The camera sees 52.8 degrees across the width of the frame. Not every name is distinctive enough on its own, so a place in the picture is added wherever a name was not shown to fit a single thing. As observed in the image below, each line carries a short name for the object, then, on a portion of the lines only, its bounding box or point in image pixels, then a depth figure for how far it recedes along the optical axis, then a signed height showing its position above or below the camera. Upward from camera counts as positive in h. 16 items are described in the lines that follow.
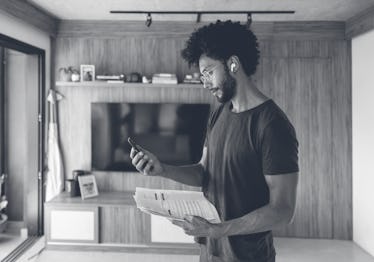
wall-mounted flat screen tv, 4.00 +0.00
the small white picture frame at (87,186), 3.85 -0.59
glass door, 3.93 -0.16
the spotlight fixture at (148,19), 3.52 +1.04
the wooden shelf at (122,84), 3.88 +0.47
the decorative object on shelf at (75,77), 3.99 +0.55
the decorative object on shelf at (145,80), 3.92 +0.51
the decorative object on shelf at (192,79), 3.91 +0.52
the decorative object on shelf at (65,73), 3.99 +0.60
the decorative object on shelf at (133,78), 3.92 +0.54
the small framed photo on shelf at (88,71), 4.02 +0.62
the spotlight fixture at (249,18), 3.40 +1.02
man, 1.01 -0.08
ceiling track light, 3.41 +1.07
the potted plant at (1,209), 3.81 -0.87
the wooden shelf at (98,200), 3.67 -0.71
